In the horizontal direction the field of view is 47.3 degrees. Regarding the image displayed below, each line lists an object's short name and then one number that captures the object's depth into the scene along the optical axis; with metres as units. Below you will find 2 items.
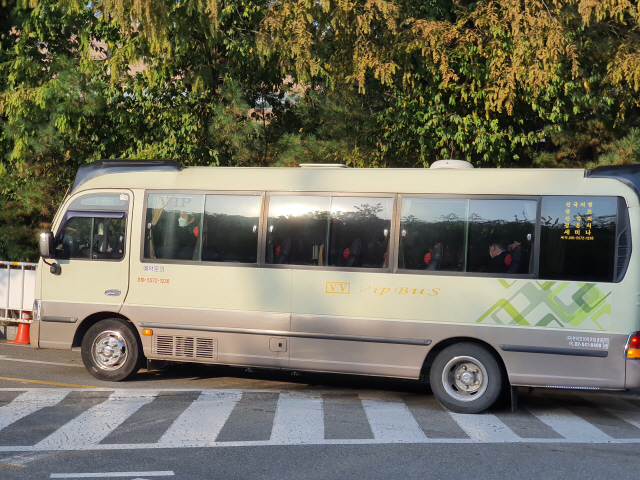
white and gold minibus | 7.77
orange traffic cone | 12.64
